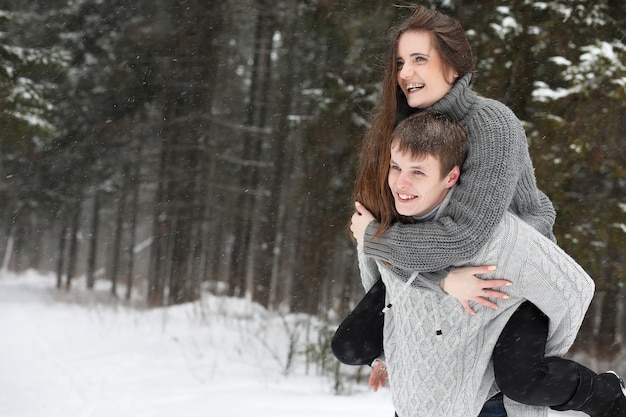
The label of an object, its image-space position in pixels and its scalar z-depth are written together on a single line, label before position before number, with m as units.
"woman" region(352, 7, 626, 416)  3.12
